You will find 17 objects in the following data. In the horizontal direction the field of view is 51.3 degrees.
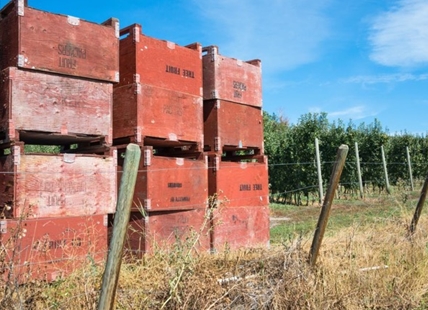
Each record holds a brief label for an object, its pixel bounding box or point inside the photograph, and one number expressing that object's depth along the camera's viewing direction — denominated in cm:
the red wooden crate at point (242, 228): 611
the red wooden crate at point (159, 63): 552
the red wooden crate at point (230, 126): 644
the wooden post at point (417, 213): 575
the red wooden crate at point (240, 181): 627
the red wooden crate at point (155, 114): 542
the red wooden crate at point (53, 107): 444
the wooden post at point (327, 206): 381
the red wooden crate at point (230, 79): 646
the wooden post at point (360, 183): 1635
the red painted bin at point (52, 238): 417
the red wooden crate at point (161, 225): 535
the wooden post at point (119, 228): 236
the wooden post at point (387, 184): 1733
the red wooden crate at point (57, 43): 456
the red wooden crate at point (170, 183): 536
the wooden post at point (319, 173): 1401
